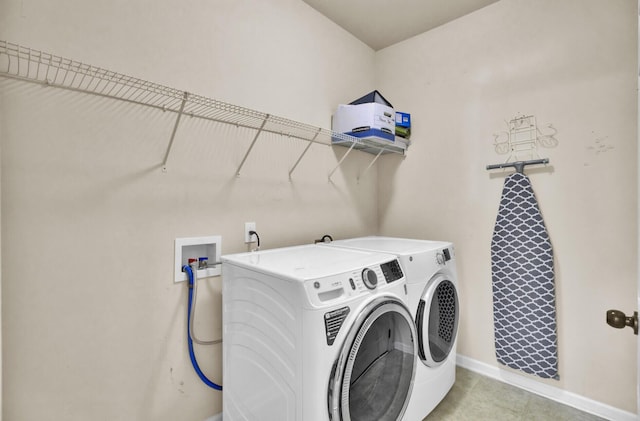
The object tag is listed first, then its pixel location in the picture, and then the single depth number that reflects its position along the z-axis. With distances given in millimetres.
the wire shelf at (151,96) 1117
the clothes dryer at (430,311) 1521
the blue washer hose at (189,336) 1500
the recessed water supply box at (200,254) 1484
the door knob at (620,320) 879
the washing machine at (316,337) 1065
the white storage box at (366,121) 2055
